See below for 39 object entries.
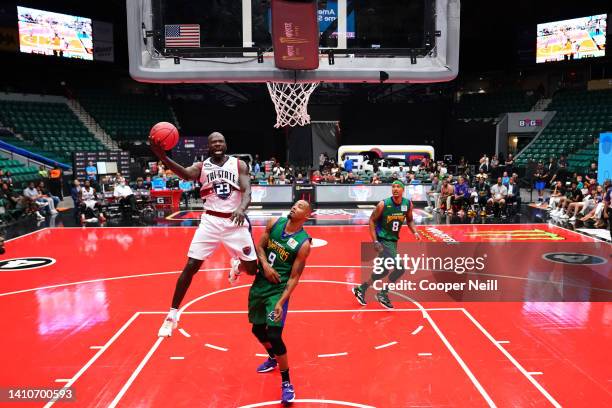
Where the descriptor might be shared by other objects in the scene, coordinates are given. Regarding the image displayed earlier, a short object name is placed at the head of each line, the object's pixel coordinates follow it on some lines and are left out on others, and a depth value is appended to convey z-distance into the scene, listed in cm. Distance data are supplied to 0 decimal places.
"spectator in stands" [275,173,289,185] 1983
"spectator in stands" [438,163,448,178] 1957
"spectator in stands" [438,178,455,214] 1709
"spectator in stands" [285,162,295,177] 2194
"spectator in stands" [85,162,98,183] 2222
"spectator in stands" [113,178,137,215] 1676
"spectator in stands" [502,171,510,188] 1754
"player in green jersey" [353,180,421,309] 699
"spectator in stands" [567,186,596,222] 1520
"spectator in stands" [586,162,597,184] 1952
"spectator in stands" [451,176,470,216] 1675
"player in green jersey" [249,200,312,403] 442
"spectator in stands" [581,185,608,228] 1425
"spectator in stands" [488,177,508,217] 1655
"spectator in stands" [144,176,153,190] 1845
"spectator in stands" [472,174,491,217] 1684
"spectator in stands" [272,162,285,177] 2158
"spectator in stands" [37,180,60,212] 1700
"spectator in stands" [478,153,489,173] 2559
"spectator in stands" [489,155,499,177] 2567
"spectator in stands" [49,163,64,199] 2042
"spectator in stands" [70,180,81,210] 1659
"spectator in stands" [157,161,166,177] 2016
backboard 815
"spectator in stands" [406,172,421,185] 1994
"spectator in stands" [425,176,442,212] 1792
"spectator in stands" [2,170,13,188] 1596
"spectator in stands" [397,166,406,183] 2049
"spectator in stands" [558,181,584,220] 1580
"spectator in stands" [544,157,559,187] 2332
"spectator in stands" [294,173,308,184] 1942
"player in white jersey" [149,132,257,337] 510
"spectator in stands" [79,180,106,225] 1595
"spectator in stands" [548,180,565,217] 1686
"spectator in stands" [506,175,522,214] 1675
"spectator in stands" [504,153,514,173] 2493
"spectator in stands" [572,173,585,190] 1636
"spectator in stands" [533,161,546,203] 2044
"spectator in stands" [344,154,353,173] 2582
